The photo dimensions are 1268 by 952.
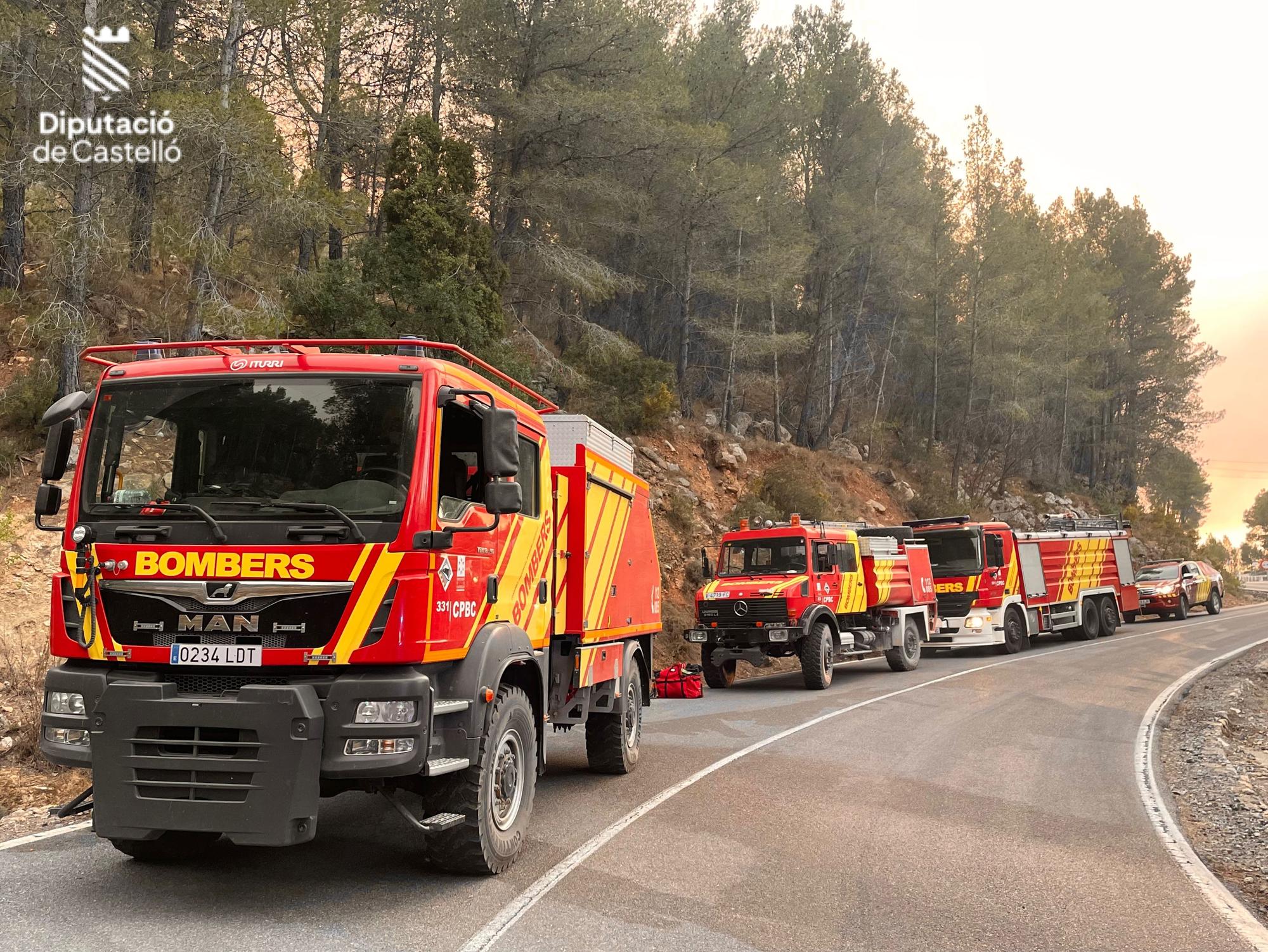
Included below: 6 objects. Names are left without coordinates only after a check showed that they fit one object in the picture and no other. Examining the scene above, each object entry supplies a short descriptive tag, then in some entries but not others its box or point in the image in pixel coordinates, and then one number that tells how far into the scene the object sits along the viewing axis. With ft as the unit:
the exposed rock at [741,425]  115.85
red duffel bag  53.62
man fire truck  16.62
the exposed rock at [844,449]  132.57
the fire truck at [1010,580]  80.38
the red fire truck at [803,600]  56.80
